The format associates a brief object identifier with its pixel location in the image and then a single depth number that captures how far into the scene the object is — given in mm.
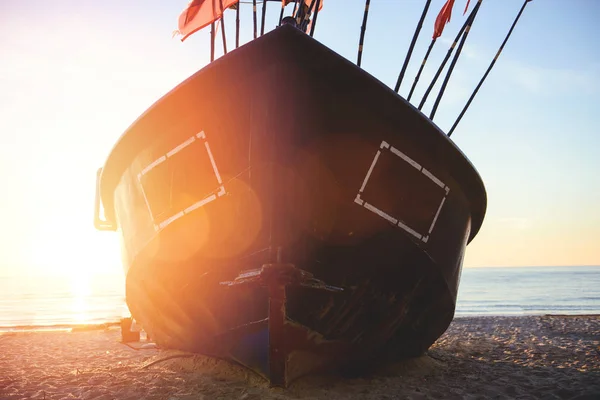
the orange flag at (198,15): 6355
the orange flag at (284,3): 6791
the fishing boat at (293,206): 3506
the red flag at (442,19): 6598
